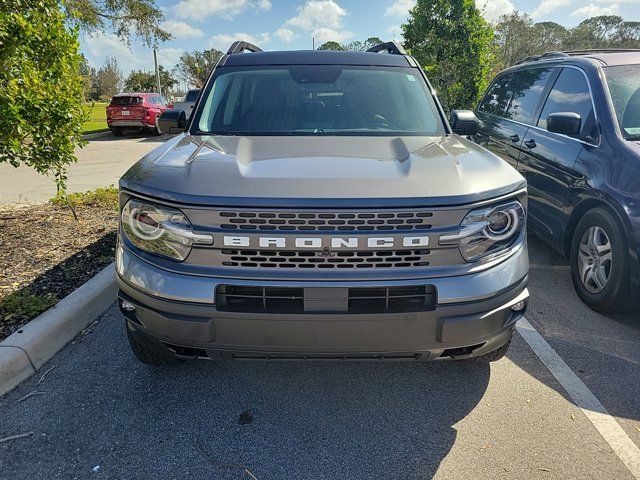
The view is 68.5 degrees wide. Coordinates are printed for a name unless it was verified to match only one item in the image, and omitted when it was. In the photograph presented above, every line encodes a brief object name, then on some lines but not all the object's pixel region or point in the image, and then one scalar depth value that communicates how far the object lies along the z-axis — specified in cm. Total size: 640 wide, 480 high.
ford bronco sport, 199
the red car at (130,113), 1778
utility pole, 3359
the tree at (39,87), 401
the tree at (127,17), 1415
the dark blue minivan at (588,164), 335
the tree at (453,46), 1221
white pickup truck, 2089
